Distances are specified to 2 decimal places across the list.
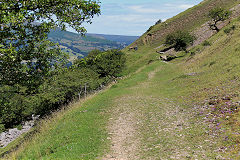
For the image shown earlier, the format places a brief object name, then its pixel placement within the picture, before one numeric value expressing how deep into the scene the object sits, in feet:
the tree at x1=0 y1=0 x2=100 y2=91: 31.30
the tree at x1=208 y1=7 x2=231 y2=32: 191.63
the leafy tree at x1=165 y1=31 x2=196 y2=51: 200.54
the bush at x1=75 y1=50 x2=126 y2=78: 196.65
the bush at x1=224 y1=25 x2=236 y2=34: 142.47
